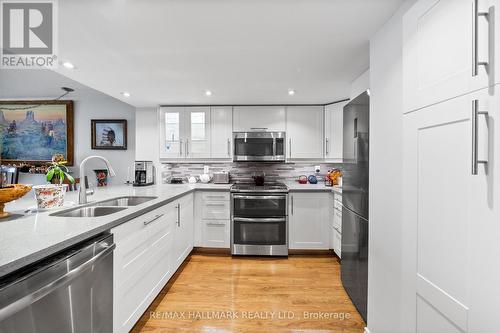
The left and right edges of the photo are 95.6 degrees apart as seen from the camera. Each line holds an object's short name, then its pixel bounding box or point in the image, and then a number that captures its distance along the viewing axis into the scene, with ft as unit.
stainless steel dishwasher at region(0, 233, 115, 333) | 2.76
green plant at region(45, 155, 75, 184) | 5.76
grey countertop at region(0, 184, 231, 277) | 2.90
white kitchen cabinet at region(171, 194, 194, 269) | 8.46
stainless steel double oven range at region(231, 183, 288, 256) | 10.26
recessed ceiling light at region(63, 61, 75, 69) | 6.76
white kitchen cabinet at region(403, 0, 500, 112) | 2.49
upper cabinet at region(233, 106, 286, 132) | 11.76
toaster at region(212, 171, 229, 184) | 12.22
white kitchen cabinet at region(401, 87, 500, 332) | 2.46
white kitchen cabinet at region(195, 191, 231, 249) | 10.68
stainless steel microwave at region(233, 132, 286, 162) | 11.49
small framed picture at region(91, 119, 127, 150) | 13.66
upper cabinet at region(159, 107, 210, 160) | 11.94
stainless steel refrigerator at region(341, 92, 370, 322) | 5.83
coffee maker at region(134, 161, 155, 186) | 11.27
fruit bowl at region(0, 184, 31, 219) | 4.17
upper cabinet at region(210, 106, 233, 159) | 11.84
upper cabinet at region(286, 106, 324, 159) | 11.73
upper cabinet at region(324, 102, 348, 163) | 11.07
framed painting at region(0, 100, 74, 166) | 13.70
